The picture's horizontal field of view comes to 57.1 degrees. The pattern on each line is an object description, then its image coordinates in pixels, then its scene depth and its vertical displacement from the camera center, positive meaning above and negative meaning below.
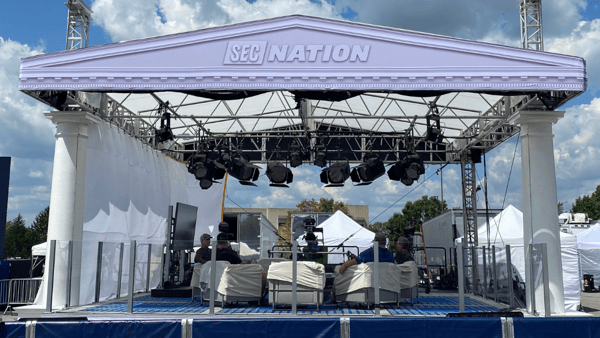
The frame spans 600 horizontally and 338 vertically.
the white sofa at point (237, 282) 10.08 -0.61
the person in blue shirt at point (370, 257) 10.15 -0.15
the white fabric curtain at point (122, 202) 11.51 +1.12
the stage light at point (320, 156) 16.48 +2.76
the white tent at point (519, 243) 10.69 +0.15
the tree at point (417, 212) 45.81 +3.12
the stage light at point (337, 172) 16.28 +2.25
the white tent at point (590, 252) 21.23 -0.04
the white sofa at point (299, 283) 9.68 -0.60
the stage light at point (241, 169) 16.27 +2.33
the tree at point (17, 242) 41.34 +0.33
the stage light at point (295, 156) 16.94 +2.82
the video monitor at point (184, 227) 12.77 +0.49
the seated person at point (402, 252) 12.38 -0.06
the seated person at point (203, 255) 11.51 -0.15
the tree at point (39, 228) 42.15 +1.55
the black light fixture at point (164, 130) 12.92 +2.74
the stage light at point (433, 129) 12.69 +2.78
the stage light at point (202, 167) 14.98 +2.19
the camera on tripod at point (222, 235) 10.96 +0.26
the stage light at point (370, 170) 15.76 +2.28
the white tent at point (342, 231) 22.62 +0.74
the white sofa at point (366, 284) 9.89 -0.64
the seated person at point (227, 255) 10.55 -0.13
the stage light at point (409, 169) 14.65 +2.15
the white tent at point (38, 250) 19.22 -0.12
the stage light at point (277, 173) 16.14 +2.20
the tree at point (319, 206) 54.70 +4.32
